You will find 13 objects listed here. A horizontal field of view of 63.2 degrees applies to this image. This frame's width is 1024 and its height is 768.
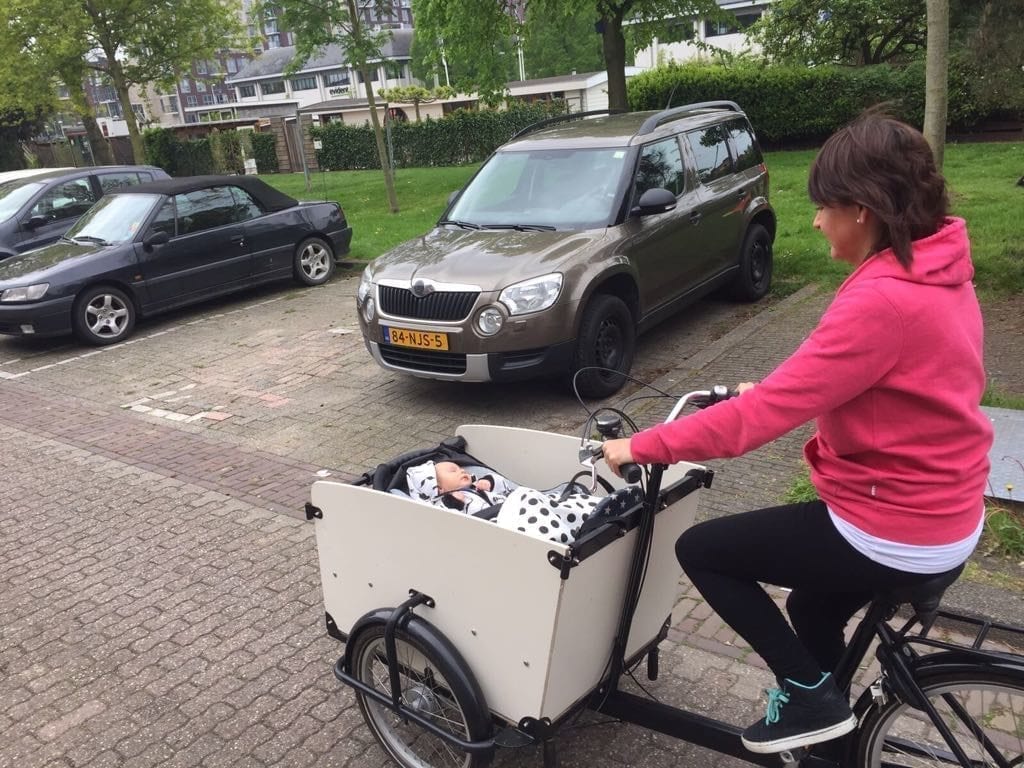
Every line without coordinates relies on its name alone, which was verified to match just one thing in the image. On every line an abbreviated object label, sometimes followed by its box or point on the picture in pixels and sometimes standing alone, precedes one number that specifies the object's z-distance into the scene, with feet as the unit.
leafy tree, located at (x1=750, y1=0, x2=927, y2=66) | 70.18
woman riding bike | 6.05
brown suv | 19.71
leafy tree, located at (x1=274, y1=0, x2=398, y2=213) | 48.91
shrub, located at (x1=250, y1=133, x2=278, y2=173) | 113.19
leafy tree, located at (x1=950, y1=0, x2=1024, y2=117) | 47.93
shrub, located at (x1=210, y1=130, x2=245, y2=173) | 106.42
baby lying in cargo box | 8.42
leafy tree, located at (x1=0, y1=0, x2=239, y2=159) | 65.31
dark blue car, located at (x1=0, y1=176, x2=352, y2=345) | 29.81
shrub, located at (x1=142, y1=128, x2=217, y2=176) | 107.76
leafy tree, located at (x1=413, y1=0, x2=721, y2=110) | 49.06
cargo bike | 7.13
